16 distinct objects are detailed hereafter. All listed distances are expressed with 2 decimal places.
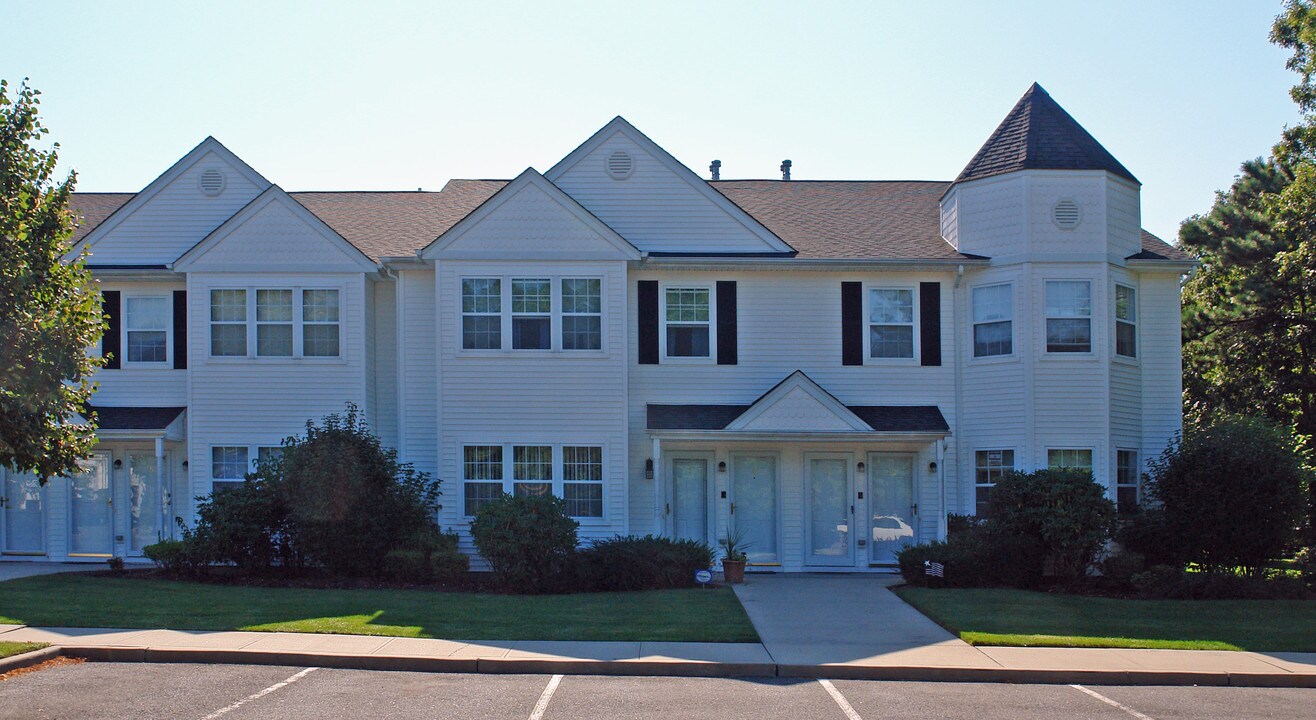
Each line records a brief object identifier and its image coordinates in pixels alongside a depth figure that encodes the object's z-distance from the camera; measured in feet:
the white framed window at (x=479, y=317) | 69.05
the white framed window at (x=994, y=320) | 70.38
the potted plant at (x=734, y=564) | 62.39
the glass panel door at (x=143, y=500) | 71.97
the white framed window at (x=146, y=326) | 72.18
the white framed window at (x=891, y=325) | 71.87
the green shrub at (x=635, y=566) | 58.34
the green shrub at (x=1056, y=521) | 58.65
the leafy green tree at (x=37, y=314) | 36.83
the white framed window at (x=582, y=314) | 69.00
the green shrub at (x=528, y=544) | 57.62
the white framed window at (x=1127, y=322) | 70.90
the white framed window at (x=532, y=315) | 69.05
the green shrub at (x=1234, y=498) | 59.11
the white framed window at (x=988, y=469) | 70.18
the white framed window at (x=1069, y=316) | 69.41
